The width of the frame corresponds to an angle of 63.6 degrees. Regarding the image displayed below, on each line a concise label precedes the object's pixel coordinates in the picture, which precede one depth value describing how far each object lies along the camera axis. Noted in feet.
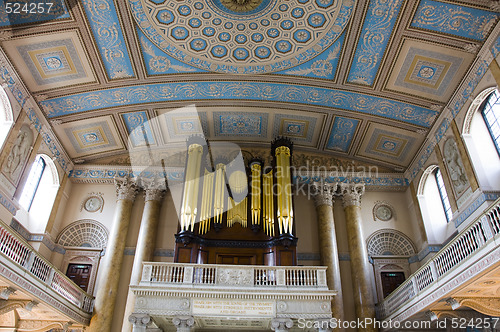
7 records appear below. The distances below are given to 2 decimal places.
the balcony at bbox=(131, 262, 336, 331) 34.40
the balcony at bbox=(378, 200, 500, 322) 25.91
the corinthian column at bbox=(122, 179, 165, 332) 41.60
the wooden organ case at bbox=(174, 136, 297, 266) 39.32
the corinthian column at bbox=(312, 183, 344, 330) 41.80
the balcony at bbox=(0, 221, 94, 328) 30.50
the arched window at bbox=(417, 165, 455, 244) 44.29
